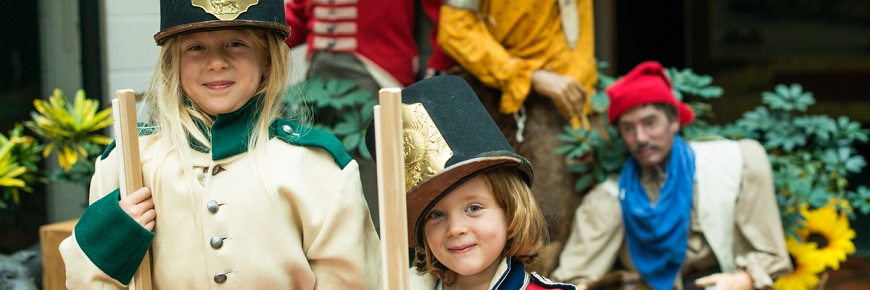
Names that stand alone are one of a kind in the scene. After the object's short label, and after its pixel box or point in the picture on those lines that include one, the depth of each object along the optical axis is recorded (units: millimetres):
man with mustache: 4809
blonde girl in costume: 2664
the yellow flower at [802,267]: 4969
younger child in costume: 2582
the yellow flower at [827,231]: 5039
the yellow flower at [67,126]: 4707
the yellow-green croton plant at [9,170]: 4426
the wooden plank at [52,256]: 4484
